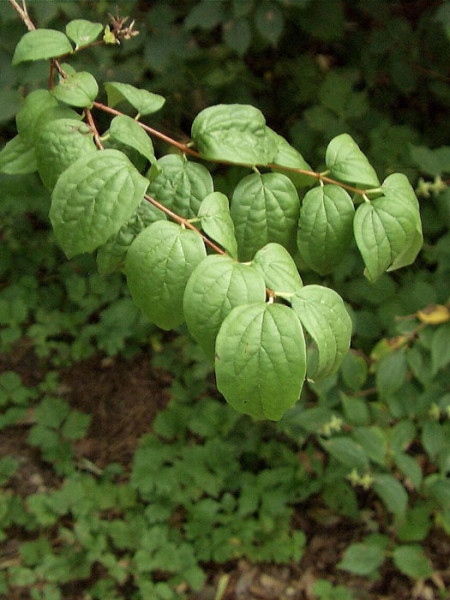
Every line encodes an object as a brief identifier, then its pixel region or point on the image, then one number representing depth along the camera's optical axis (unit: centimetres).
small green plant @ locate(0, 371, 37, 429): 252
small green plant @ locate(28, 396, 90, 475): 250
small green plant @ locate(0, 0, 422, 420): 67
